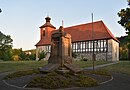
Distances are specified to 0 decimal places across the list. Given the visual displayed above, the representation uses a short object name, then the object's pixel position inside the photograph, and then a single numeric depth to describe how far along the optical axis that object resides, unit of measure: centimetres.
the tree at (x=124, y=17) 1066
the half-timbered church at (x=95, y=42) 2240
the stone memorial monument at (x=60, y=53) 718
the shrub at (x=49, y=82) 538
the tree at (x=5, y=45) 3143
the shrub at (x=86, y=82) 558
